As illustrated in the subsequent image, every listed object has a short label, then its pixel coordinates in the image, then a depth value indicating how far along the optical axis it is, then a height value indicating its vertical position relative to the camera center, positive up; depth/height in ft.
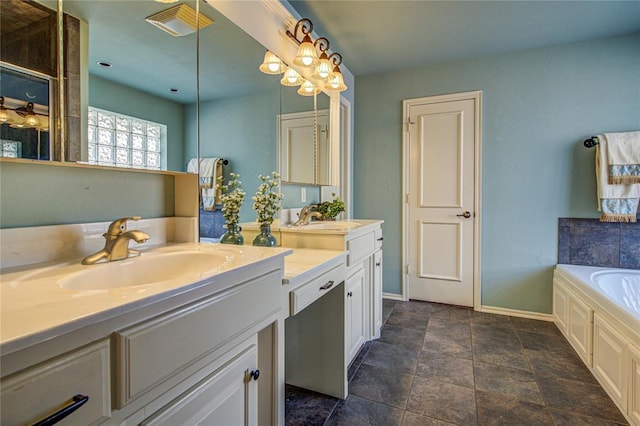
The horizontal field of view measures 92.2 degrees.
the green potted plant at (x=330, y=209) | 8.15 -0.02
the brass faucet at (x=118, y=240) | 3.05 -0.33
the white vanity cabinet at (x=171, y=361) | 1.48 -0.97
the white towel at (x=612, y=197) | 7.62 +0.31
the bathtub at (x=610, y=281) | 6.88 -1.66
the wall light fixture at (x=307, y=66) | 6.19 +3.13
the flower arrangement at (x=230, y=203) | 4.81 +0.08
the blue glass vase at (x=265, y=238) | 5.23 -0.52
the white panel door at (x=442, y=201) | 9.62 +0.26
